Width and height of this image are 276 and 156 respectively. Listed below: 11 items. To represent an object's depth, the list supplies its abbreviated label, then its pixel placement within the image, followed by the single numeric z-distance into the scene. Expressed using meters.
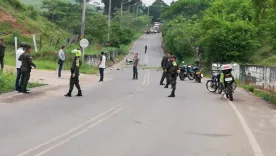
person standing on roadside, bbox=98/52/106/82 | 27.11
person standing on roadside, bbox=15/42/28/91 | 17.03
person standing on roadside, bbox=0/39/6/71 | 23.33
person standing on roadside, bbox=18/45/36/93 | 16.69
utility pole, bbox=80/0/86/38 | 35.81
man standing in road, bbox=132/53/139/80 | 29.28
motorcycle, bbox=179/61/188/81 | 32.00
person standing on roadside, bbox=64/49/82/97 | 17.05
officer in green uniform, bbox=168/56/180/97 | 18.70
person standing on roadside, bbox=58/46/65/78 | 27.14
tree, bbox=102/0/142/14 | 117.19
